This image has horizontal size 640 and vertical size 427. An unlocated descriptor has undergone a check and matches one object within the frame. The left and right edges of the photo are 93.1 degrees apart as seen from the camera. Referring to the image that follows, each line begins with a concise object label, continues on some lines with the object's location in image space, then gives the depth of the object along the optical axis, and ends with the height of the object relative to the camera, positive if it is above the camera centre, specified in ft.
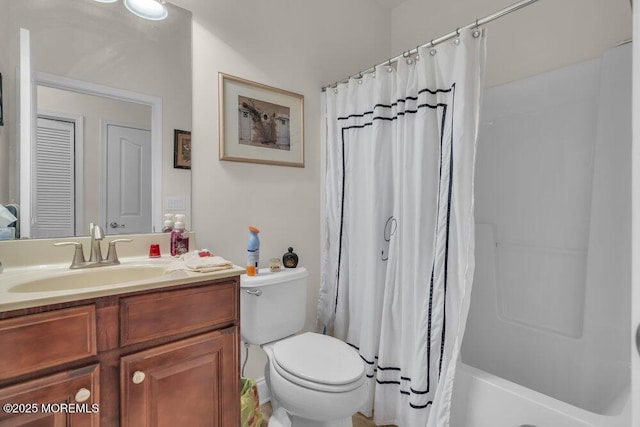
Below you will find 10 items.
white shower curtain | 4.31 -0.29
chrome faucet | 3.88 -0.78
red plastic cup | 4.54 -0.82
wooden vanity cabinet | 2.53 -1.58
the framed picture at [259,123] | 5.43 +1.48
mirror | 3.89 +1.30
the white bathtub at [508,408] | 3.34 -2.44
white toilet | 3.92 -2.29
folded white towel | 3.59 -0.83
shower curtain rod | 4.02 +2.56
